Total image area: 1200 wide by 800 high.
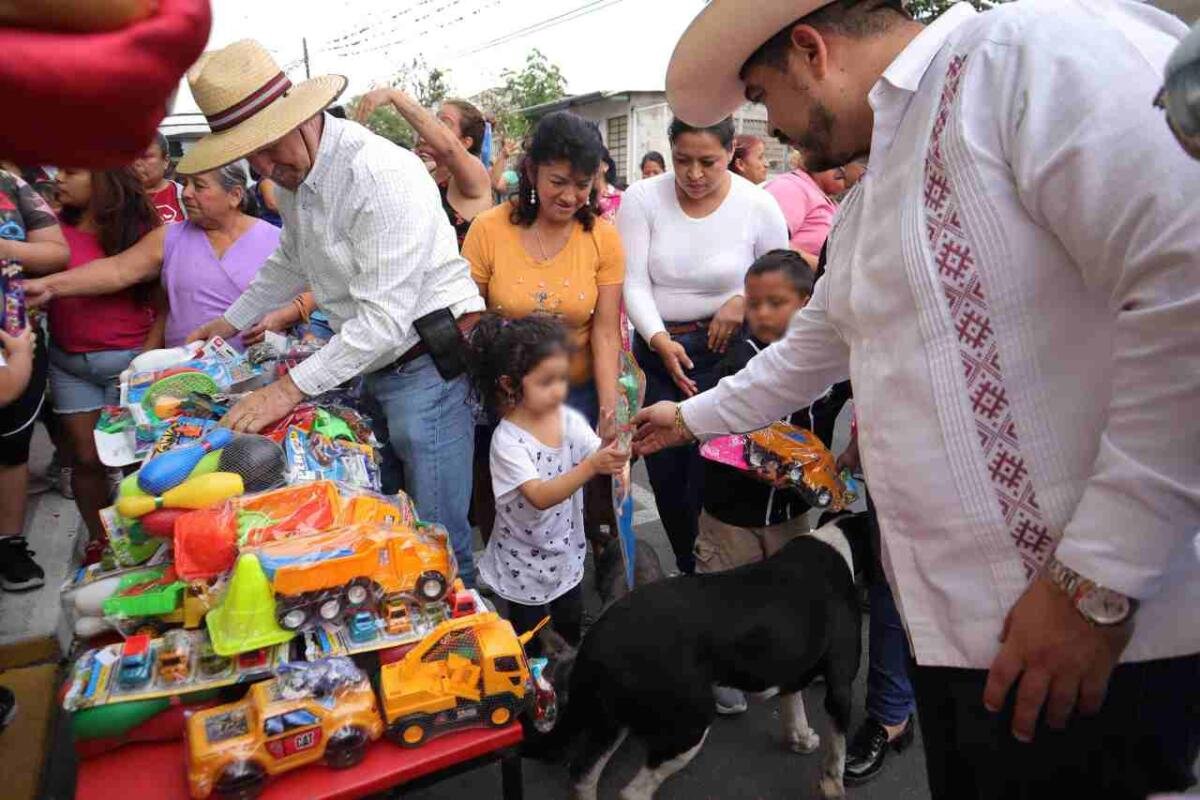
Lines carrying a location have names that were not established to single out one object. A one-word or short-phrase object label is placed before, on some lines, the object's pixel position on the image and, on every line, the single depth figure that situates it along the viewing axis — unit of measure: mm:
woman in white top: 2979
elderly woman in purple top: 2979
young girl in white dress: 2441
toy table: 1336
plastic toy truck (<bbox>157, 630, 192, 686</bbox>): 1412
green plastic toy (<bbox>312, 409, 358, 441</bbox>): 2242
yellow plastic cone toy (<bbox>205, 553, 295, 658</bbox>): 1429
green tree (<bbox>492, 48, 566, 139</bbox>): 29469
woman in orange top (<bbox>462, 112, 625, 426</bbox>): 2791
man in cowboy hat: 865
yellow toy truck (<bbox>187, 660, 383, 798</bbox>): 1269
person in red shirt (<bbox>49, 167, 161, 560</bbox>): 3041
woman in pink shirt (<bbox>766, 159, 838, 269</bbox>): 3967
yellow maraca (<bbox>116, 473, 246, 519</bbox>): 1731
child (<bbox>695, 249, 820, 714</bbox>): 2652
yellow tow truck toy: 1397
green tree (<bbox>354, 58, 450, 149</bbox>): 28016
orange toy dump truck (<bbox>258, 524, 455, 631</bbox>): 1453
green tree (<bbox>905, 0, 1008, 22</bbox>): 9641
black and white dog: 1937
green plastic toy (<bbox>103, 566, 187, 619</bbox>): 1562
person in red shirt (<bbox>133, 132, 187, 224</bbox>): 3484
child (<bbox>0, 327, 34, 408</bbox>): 1836
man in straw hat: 2201
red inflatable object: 547
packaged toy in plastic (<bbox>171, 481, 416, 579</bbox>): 1573
